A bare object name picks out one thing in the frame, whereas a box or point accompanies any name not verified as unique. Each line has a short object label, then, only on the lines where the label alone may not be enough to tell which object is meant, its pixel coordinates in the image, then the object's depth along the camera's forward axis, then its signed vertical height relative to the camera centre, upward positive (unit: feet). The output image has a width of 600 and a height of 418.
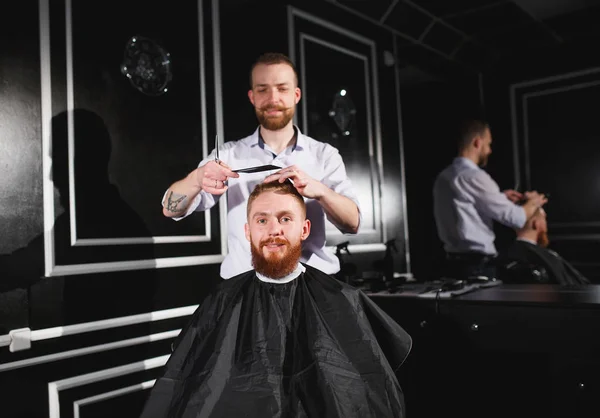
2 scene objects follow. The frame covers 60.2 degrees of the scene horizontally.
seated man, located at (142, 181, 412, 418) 4.45 -1.13
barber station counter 6.21 -1.75
